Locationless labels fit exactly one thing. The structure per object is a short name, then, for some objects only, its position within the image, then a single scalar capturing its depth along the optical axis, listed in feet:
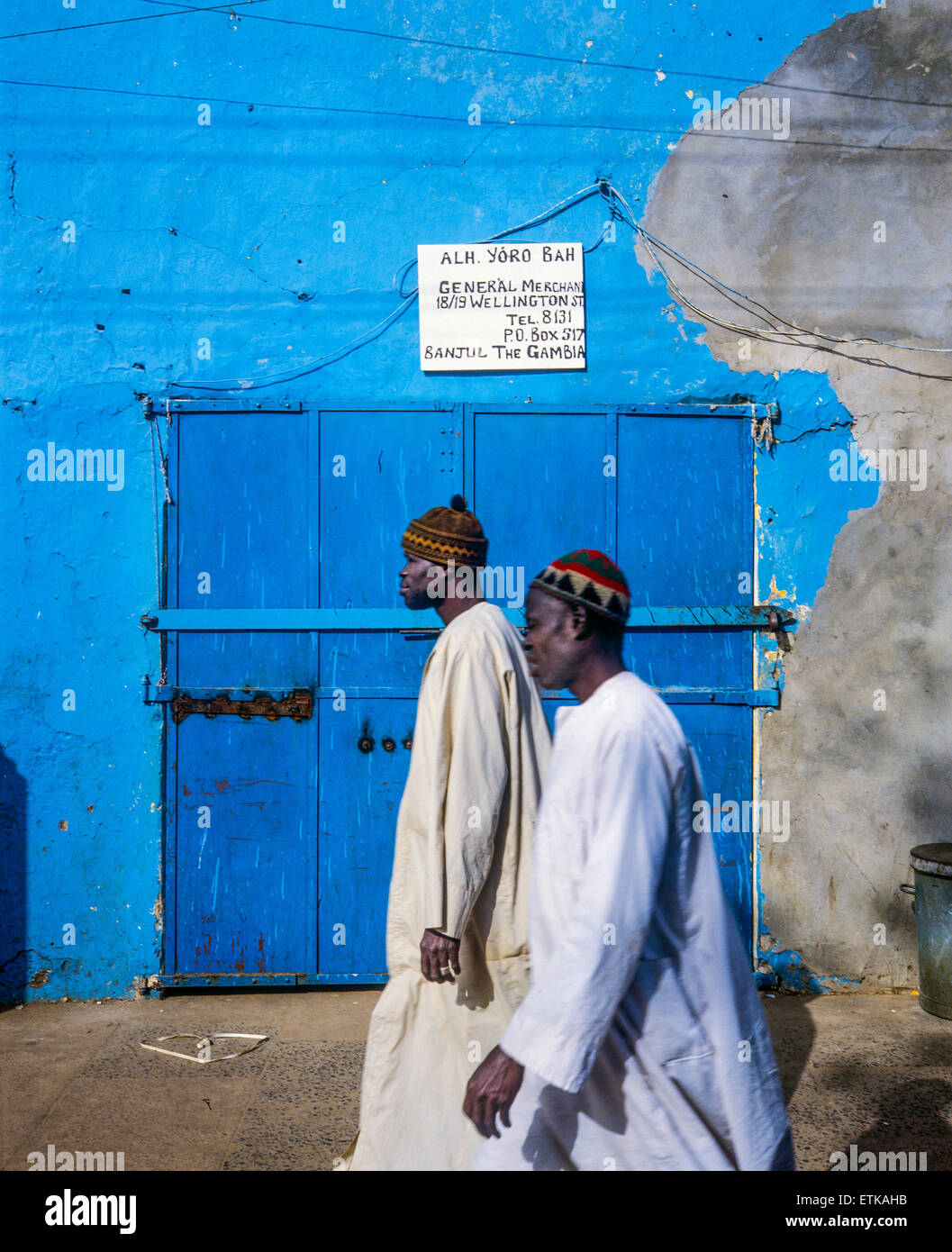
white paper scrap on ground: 13.89
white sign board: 16.37
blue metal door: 15.99
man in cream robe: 9.34
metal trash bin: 15.48
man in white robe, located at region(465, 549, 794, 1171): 6.31
